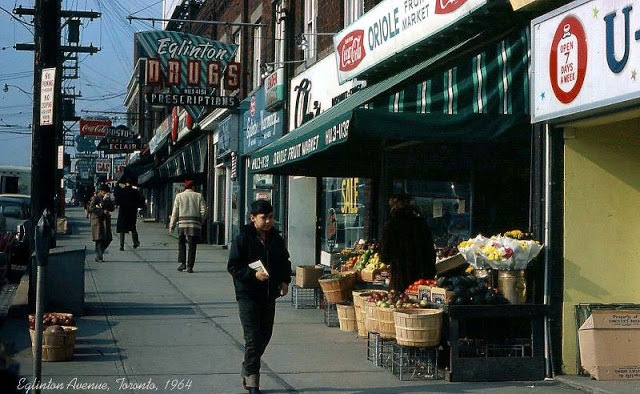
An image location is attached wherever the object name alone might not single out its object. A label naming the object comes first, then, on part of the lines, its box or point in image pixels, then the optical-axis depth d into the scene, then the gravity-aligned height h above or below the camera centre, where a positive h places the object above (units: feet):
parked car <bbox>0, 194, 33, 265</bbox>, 65.31 -0.68
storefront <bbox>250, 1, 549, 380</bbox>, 28.50 +2.81
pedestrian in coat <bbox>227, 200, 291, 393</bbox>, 24.91 -1.74
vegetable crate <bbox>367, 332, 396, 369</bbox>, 29.22 -4.28
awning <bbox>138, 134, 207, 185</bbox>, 106.93 +6.58
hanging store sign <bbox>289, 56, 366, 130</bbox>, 52.39 +7.62
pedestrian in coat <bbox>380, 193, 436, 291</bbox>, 34.40 -0.98
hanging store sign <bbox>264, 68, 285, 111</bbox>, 66.64 +9.19
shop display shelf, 27.48 -3.73
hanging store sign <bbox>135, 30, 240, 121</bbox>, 75.87 +12.16
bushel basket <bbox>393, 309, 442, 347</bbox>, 27.17 -3.24
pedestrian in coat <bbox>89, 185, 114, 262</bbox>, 64.59 -0.57
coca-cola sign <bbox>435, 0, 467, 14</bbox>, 34.52 +8.05
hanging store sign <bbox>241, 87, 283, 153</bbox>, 68.43 +7.26
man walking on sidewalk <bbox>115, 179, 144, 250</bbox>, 70.54 +0.69
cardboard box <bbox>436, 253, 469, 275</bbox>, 34.50 -1.68
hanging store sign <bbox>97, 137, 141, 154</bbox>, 189.78 +14.38
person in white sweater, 58.75 -0.03
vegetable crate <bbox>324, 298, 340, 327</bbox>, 38.24 -4.07
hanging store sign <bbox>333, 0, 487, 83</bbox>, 35.80 +8.14
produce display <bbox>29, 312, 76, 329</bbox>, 30.19 -3.44
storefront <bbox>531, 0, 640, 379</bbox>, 27.76 +0.93
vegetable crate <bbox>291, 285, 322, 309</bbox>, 44.19 -3.86
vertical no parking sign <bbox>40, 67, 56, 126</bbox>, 36.94 +4.79
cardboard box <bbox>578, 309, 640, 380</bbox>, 27.09 -3.65
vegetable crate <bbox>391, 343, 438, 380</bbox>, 27.81 -4.37
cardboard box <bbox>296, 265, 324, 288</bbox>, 43.04 -2.71
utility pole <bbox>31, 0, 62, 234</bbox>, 40.45 +3.14
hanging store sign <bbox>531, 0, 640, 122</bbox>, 24.32 +4.51
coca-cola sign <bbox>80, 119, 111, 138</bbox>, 204.95 +19.48
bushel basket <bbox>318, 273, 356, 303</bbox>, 37.65 -2.87
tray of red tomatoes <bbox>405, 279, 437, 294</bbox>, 31.04 -2.22
